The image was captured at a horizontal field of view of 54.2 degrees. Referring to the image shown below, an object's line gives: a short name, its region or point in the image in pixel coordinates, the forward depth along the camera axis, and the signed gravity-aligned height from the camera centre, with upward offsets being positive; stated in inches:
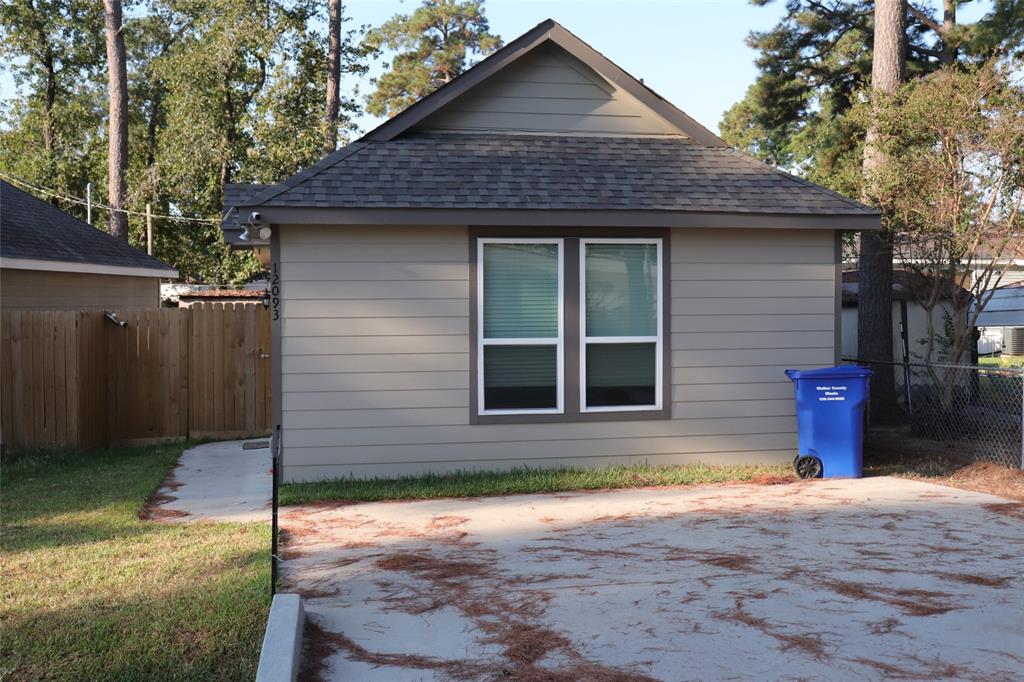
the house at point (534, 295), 373.1 +17.7
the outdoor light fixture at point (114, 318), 508.4 +12.4
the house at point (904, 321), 589.4 +11.8
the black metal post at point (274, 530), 212.2 -40.6
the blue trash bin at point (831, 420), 377.4 -30.6
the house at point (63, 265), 569.3 +50.3
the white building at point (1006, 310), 807.9 +23.6
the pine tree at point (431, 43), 1628.9 +493.8
